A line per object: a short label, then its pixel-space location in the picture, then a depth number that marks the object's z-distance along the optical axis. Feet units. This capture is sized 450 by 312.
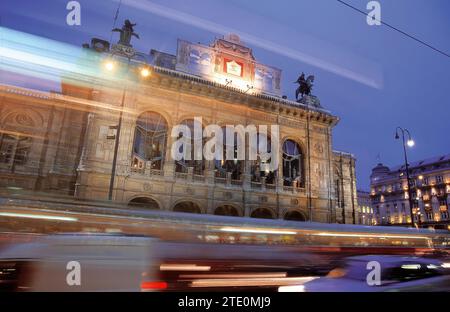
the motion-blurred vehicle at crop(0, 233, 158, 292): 13.65
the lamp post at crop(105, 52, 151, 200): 49.30
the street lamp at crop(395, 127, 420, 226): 64.01
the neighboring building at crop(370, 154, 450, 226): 201.46
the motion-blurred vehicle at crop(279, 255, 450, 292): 17.72
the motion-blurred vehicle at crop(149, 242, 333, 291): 22.47
